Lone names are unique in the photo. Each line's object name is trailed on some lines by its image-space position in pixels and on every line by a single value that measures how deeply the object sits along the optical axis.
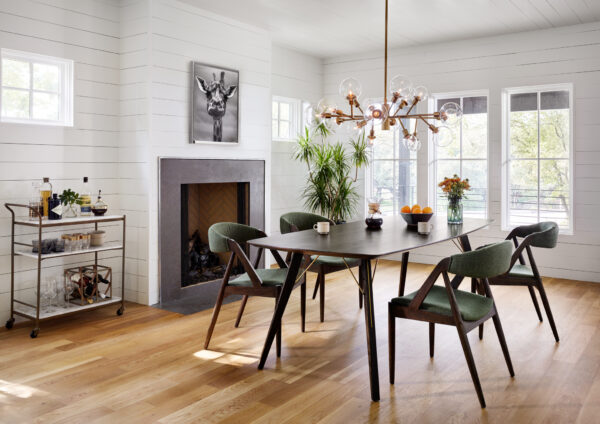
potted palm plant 6.54
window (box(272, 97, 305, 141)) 6.76
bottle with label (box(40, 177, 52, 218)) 4.10
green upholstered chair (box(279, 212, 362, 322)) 4.15
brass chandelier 3.74
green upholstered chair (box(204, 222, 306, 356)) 3.39
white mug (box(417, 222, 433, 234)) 3.80
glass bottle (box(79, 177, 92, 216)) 4.31
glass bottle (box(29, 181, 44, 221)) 4.00
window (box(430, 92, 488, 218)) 6.44
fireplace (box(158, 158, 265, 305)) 4.83
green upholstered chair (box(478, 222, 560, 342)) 3.74
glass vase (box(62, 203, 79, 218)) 4.32
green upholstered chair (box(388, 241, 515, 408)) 2.76
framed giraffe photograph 5.02
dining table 2.86
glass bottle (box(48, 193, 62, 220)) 4.04
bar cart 3.90
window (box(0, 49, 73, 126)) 4.12
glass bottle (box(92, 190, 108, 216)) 4.37
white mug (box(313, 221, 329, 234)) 3.64
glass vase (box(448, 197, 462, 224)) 4.40
